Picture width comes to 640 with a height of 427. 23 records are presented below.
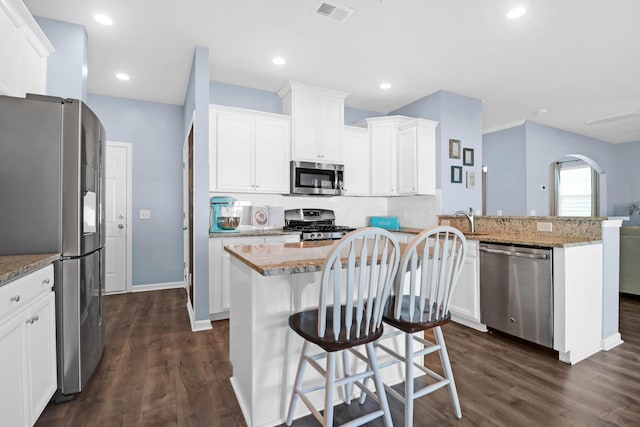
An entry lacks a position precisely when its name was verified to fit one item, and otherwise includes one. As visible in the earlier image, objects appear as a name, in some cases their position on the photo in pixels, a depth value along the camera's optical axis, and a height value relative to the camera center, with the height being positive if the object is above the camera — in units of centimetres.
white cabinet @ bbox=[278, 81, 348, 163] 393 +116
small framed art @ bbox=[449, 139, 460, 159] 429 +85
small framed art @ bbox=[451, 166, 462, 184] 429 +51
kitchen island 165 -63
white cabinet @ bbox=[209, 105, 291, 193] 353 +71
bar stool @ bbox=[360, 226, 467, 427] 156 -51
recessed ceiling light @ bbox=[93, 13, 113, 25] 262 +160
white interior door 432 -2
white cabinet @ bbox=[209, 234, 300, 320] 323 -62
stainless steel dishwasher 252 -66
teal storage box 457 -14
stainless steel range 369 -15
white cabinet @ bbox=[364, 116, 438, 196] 420 +77
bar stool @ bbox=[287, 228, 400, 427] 134 -52
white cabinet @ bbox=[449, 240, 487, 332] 304 -78
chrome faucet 363 -12
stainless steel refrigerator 175 +8
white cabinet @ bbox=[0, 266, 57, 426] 131 -62
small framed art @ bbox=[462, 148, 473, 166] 439 +76
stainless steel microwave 392 +43
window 676 +44
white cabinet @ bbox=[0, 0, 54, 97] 190 +107
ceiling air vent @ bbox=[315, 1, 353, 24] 250 +161
